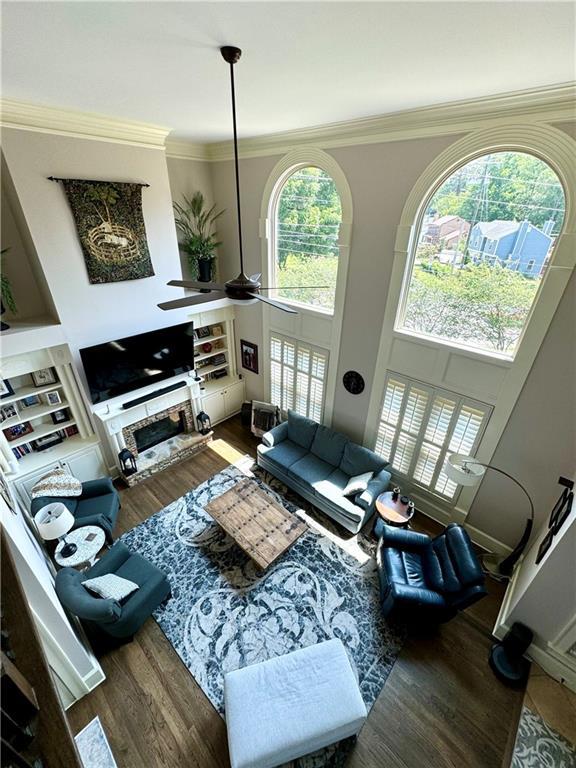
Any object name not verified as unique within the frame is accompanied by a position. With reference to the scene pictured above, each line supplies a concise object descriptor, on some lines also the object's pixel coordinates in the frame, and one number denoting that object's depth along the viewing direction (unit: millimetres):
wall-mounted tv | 4434
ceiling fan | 2018
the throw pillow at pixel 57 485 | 3977
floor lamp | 3545
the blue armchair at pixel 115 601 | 2829
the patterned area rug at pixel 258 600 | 3242
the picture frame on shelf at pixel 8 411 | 4164
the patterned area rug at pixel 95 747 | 2588
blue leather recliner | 3138
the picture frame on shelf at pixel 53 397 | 4453
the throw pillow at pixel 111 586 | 3062
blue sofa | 4461
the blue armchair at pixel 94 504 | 3936
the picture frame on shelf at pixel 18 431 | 4301
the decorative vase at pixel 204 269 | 5404
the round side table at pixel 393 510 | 4063
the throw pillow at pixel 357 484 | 4527
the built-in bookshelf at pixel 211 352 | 6199
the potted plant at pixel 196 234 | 5320
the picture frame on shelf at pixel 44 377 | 4262
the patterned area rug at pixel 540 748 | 2637
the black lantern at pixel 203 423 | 5996
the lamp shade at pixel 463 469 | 3525
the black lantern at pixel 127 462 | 4922
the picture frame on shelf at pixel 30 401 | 4402
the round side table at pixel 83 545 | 3498
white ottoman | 2376
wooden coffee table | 3908
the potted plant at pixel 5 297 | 3732
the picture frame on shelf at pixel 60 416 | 4633
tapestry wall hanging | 3860
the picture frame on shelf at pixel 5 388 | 3959
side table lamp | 3340
